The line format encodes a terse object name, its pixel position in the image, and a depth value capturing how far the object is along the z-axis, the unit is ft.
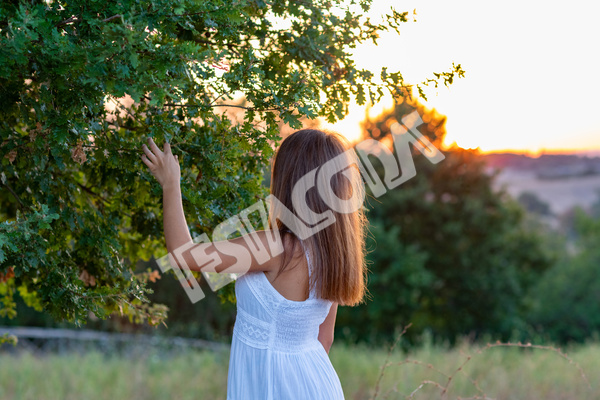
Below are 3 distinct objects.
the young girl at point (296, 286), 13.42
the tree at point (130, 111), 12.21
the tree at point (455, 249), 80.46
